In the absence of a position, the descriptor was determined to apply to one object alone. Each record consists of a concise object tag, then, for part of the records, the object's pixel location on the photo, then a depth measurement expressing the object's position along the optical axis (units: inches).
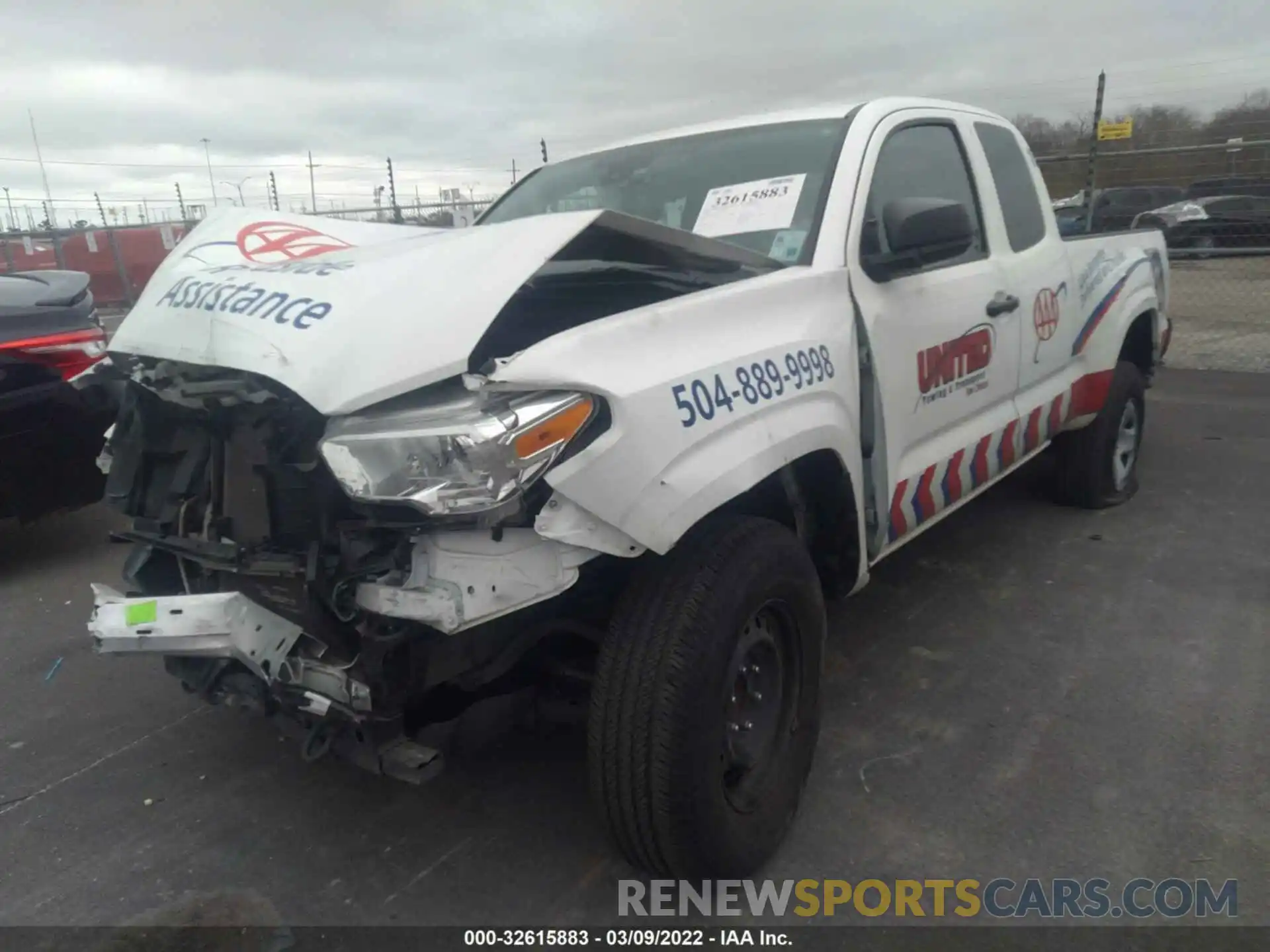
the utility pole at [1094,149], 401.4
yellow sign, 423.2
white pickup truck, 78.6
